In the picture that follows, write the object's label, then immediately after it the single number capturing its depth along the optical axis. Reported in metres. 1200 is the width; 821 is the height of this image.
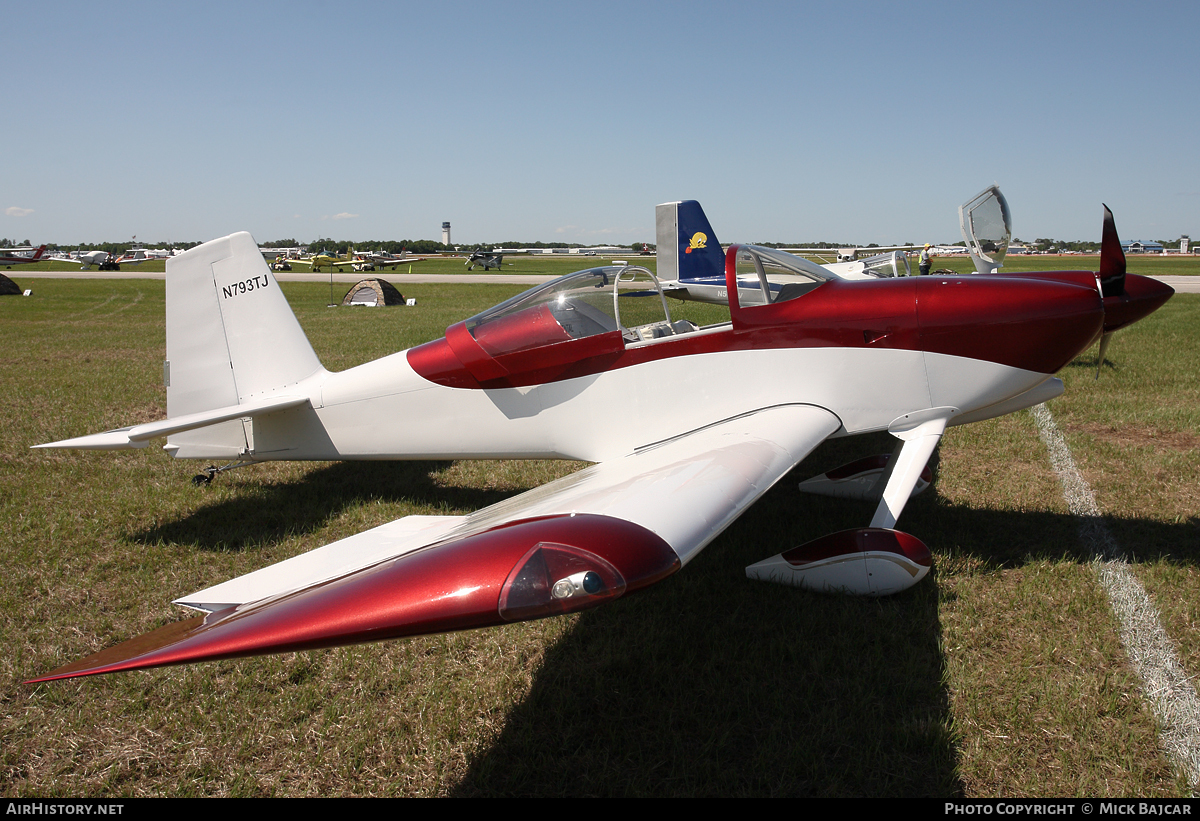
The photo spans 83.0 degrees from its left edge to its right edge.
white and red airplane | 3.32
